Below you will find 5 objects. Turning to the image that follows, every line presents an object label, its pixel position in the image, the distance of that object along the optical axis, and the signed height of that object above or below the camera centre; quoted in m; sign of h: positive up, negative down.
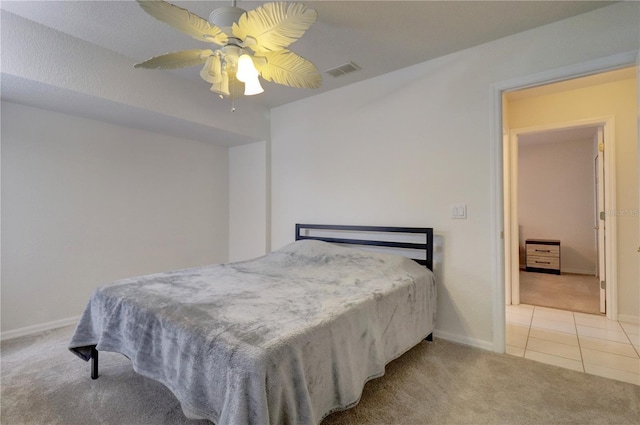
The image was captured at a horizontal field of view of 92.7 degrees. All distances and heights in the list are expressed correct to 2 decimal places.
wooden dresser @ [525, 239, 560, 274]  5.43 -0.79
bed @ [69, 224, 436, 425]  1.19 -0.58
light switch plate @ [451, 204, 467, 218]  2.63 +0.01
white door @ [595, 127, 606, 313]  3.24 -0.06
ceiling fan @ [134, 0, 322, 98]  1.45 +0.94
